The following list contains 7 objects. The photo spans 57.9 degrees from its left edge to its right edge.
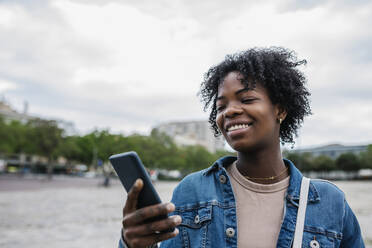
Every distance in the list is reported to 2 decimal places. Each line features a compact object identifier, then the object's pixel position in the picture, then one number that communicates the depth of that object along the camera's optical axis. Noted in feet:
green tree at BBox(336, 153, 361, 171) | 253.24
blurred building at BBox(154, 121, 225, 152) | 491.72
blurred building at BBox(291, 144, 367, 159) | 404.16
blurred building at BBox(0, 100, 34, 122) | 277.17
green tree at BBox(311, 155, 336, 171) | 264.31
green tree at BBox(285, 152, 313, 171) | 246.06
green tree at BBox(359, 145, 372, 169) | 237.23
